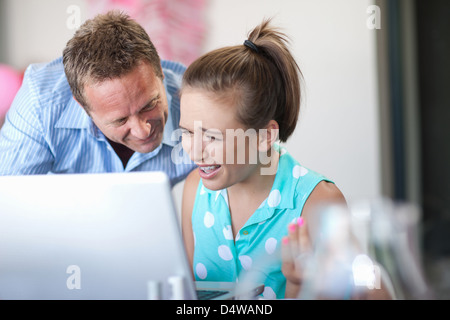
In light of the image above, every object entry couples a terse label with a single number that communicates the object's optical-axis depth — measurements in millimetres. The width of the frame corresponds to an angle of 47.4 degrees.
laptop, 784
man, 1363
